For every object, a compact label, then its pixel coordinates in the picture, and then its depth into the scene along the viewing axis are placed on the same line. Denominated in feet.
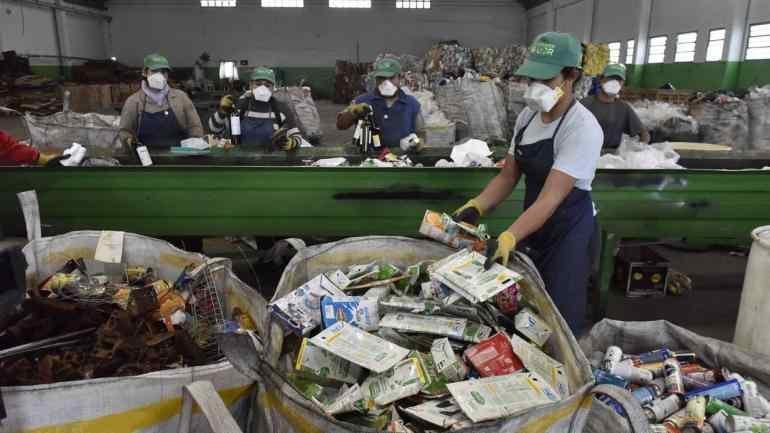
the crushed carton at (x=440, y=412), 3.83
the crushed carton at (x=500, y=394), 3.77
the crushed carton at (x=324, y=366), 4.41
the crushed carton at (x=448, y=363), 4.42
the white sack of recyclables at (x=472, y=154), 10.28
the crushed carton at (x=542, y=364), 4.20
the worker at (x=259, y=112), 12.42
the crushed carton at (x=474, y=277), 4.91
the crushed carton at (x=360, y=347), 4.21
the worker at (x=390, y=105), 12.50
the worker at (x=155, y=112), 11.98
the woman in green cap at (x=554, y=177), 6.13
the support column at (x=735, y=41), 30.42
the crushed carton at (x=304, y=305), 4.77
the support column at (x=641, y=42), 39.47
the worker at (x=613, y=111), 13.48
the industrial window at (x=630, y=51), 41.70
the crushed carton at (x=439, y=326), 4.79
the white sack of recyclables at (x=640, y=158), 10.08
